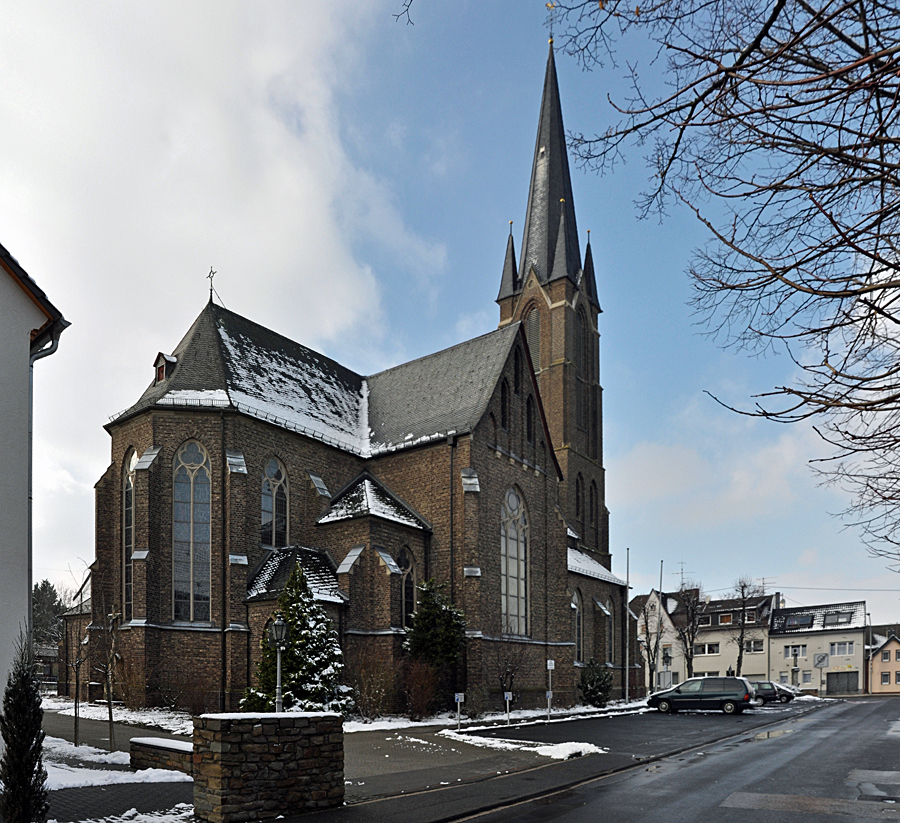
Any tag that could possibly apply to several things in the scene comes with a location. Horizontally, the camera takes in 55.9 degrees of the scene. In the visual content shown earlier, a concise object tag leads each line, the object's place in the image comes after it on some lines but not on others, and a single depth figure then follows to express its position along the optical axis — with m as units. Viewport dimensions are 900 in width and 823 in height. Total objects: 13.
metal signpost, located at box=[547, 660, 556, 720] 34.53
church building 28.52
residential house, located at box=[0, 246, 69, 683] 12.41
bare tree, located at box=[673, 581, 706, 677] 66.12
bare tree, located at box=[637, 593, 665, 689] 81.20
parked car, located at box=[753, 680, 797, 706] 45.22
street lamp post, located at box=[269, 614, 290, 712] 19.44
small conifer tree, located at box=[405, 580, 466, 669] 29.33
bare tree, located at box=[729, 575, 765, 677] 80.50
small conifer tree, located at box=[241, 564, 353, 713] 23.14
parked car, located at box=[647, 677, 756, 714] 34.12
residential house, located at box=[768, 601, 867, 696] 79.69
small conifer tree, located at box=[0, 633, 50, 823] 9.01
